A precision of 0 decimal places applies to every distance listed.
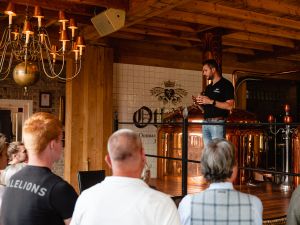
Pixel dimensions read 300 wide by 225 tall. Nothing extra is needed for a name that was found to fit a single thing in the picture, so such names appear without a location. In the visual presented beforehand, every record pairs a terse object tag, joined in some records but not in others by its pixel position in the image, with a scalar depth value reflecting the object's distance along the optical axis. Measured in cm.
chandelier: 419
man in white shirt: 158
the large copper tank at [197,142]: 662
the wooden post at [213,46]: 635
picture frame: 951
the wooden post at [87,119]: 658
